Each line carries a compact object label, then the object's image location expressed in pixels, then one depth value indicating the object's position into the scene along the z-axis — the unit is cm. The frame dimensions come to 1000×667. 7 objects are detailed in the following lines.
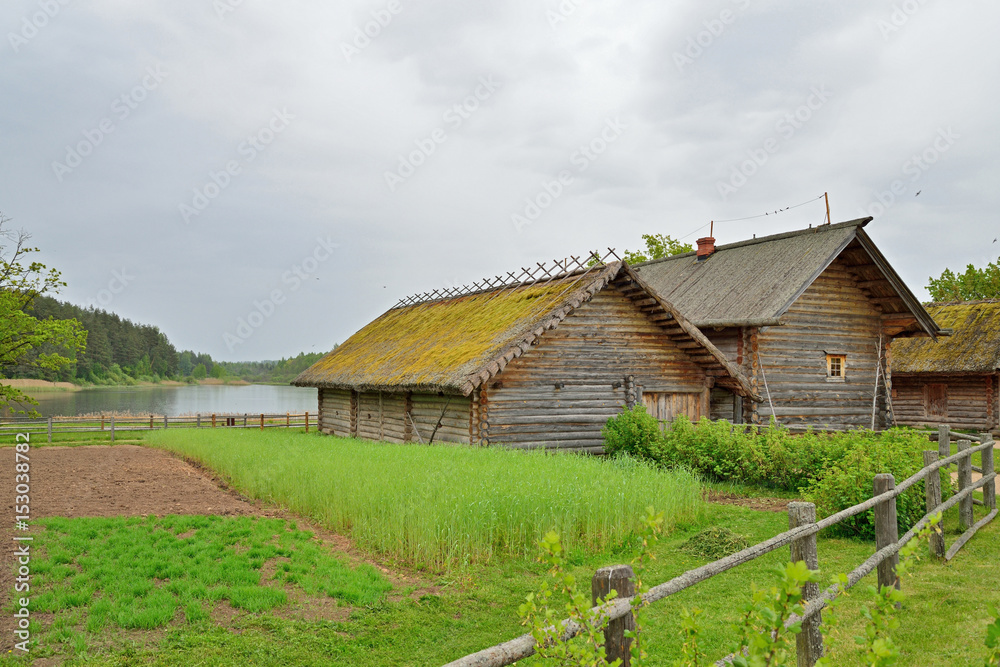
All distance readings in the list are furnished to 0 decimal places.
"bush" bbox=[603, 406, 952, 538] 990
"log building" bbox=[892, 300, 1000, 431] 2625
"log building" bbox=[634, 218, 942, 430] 2175
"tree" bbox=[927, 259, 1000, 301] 4972
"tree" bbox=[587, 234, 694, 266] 4956
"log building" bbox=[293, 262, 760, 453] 1733
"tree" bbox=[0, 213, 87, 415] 1923
